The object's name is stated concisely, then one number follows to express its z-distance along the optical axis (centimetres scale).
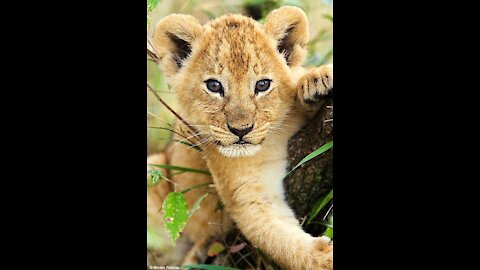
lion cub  445
